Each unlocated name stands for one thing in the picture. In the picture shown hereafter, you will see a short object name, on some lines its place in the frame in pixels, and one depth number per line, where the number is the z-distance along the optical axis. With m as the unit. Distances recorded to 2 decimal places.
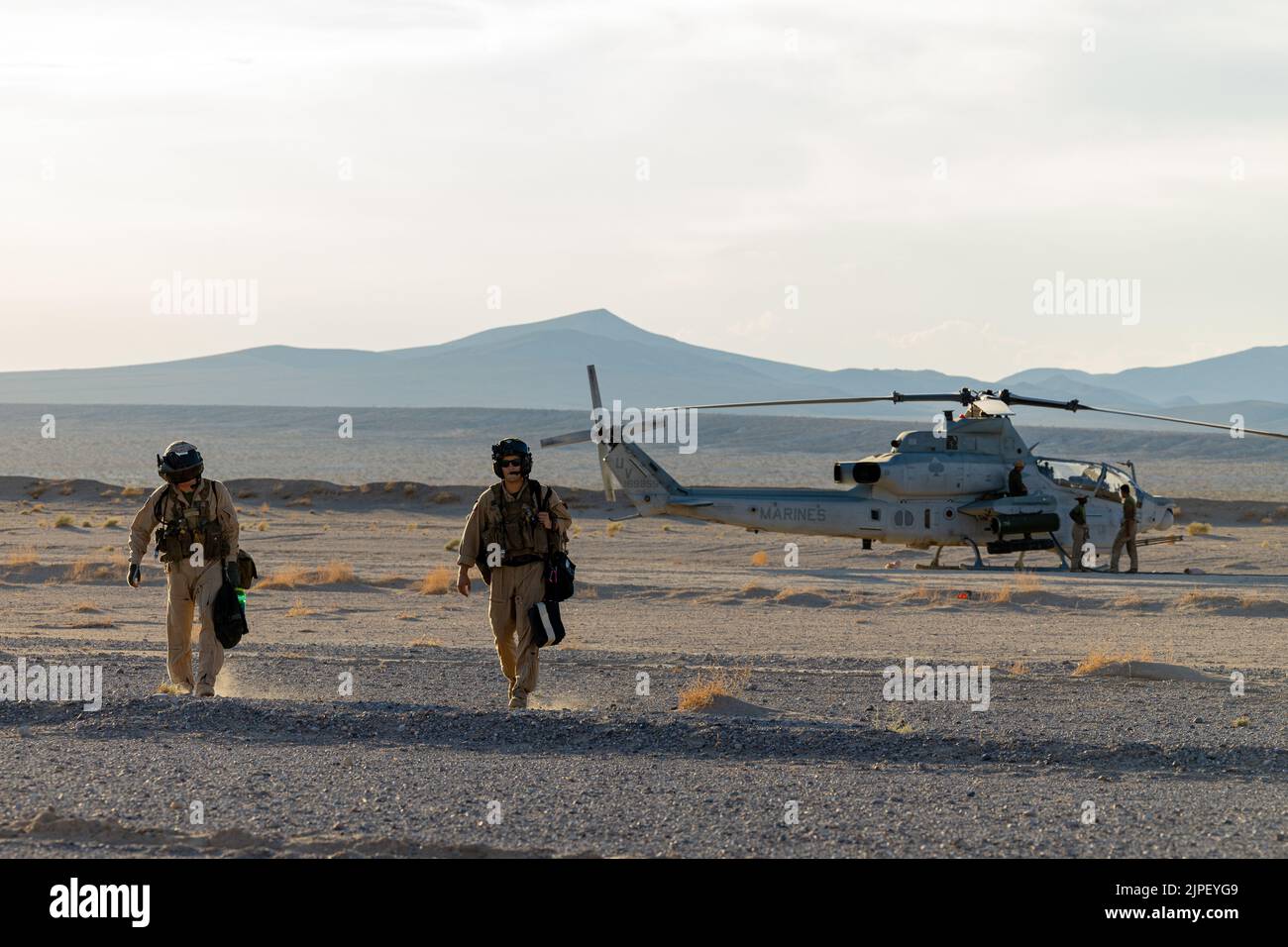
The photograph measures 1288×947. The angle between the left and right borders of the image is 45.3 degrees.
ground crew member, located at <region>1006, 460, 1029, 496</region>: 25.59
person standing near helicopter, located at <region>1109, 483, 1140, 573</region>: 25.00
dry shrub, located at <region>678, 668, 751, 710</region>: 10.39
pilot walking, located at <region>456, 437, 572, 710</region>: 10.04
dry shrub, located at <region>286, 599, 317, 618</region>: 19.25
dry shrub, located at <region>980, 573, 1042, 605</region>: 20.91
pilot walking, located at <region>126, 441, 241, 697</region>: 10.25
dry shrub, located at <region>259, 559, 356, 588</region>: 23.56
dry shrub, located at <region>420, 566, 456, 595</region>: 22.50
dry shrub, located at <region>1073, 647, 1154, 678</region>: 12.59
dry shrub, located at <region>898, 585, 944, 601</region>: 21.39
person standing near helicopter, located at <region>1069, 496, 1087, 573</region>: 25.56
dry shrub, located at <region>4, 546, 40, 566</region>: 26.65
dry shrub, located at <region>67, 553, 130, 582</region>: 24.50
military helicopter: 25.56
